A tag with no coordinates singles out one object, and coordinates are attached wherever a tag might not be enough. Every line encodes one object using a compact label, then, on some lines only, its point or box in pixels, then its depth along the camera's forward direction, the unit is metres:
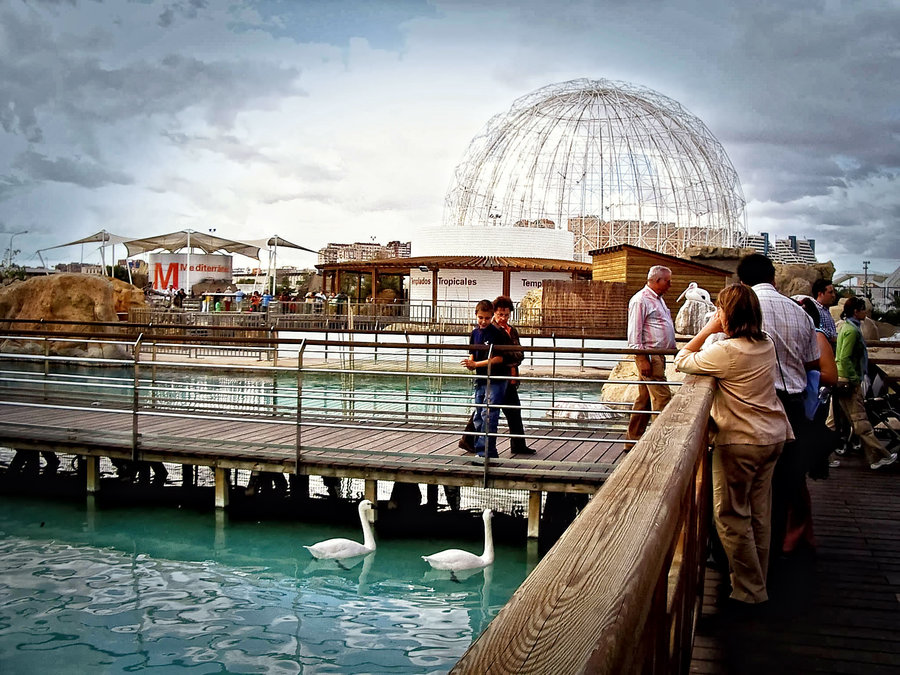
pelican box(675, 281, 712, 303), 24.92
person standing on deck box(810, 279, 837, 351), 6.90
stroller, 9.61
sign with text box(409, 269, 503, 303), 43.44
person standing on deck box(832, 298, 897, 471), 8.84
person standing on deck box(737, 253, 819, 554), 4.98
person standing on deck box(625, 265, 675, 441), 8.36
